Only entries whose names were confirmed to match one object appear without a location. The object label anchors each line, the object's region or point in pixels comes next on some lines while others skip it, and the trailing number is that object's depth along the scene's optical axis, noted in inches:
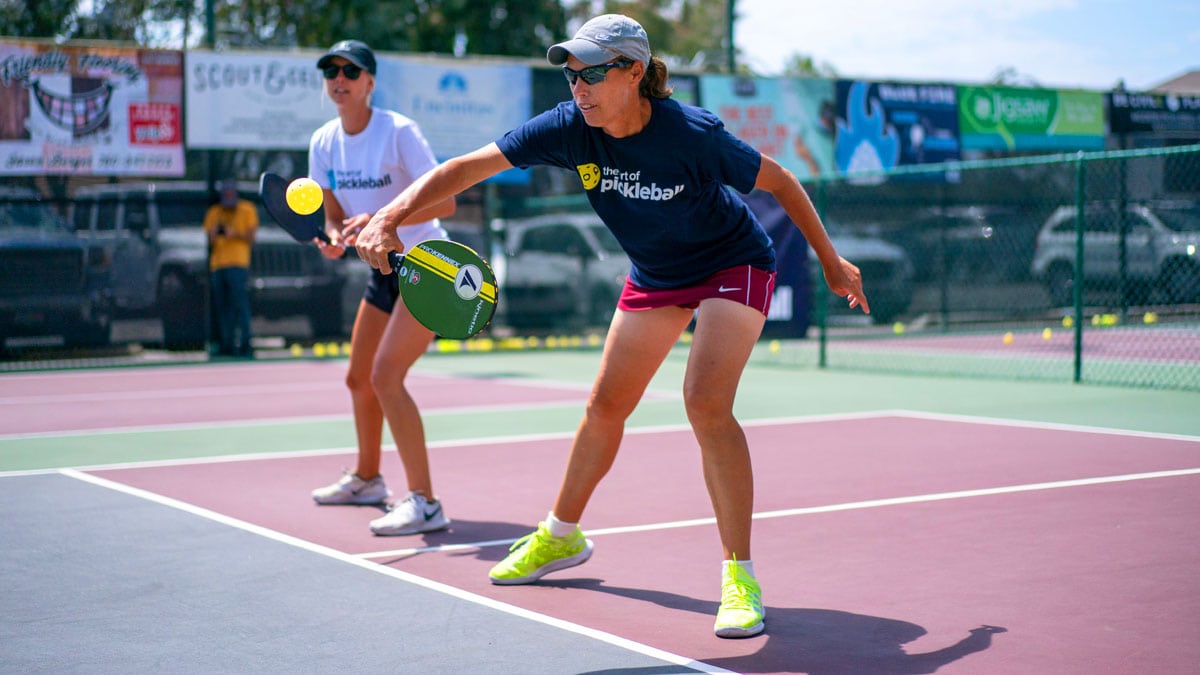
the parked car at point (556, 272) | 752.3
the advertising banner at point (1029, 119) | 901.8
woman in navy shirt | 181.6
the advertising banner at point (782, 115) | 816.3
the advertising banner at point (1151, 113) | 946.1
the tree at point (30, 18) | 1161.4
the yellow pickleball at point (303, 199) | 232.7
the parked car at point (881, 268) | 774.5
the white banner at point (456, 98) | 721.6
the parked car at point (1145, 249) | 638.5
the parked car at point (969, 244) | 775.7
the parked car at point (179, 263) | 647.8
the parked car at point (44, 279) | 621.0
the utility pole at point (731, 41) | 856.9
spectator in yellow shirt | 652.7
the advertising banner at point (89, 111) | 633.0
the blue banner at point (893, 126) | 861.2
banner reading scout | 669.3
